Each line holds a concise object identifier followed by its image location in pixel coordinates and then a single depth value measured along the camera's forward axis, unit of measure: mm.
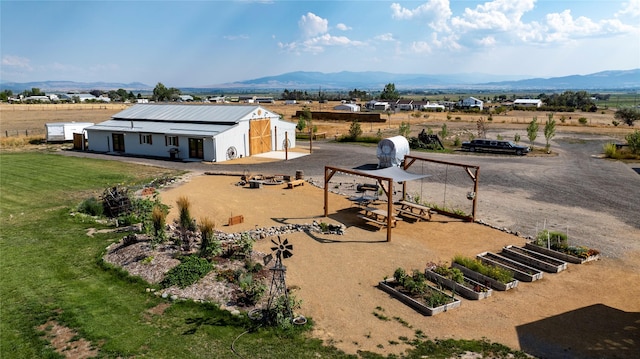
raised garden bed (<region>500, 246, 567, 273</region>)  14308
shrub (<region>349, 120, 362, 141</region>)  48688
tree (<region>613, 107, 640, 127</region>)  65812
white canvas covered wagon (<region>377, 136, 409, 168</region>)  28839
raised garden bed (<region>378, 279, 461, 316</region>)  11516
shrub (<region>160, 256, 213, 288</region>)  12891
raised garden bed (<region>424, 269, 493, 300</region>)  12342
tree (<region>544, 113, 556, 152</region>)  41356
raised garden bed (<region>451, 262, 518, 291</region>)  12859
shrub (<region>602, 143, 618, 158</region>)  37062
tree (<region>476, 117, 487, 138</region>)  50875
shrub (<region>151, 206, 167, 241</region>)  15534
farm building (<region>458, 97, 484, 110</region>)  118750
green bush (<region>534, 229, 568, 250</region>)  15768
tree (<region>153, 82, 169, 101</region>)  153000
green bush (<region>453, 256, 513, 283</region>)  13156
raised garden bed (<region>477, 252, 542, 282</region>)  13609
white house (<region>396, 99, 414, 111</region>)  117062
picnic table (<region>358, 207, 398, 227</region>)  18747
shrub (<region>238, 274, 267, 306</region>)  11898
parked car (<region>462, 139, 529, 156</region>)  39438
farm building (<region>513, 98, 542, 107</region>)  130000
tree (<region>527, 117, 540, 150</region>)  41781
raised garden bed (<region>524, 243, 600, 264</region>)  14928
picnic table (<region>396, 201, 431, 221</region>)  19902
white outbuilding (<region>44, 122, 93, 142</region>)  46219
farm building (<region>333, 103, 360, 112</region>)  102062
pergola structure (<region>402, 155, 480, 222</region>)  19039
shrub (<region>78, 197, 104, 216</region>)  20214
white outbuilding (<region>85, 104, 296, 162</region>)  36250
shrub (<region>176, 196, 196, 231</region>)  15789
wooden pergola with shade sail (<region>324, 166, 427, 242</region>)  16906
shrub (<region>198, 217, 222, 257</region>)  14523
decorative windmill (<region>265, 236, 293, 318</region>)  11078
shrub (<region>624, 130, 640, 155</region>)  36531
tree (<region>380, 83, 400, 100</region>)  158262
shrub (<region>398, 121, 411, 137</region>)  47312
